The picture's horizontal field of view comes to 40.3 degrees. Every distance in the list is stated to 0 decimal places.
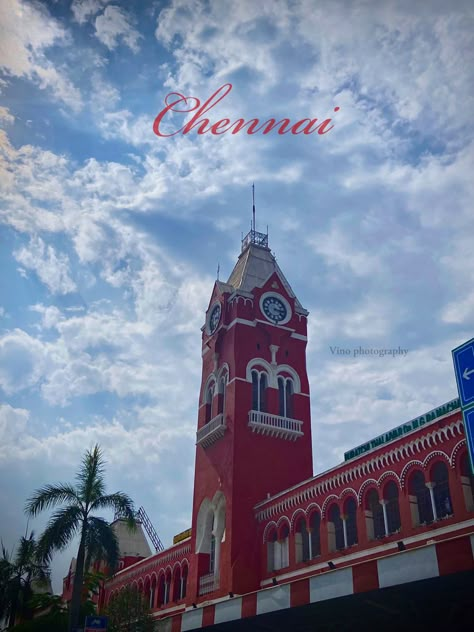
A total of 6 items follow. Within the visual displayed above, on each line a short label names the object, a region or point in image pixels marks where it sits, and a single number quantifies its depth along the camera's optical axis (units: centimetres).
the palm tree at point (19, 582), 4103
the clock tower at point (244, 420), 3781
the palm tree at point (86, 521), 2814
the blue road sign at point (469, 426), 1253
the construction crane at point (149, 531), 6431
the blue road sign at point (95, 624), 2377
